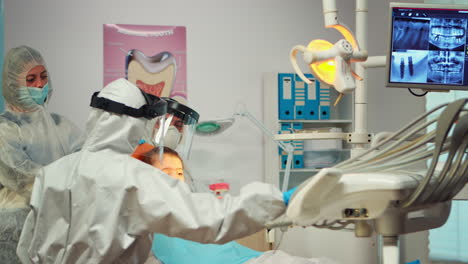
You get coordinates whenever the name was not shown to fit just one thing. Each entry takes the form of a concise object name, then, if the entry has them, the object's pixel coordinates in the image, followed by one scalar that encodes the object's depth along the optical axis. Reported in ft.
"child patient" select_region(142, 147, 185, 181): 8.77
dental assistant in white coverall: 8.96
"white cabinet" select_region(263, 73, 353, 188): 14.64
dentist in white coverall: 5.94
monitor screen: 8.16
